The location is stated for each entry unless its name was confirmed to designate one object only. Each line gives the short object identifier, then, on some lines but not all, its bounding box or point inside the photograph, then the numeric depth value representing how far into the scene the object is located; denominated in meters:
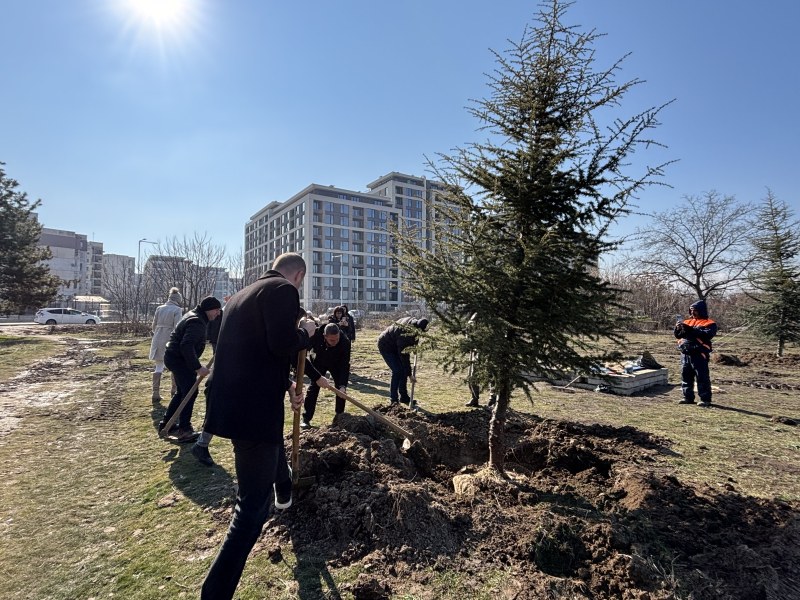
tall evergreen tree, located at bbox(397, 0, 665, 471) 3.76
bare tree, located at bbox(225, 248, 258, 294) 31.11
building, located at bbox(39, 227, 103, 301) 83.25
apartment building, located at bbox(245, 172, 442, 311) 82.00
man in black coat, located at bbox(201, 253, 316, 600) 2.46
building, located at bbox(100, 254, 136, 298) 29.48
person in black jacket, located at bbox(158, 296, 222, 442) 5.62
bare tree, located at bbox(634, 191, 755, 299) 29.28
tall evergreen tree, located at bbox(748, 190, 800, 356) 16.62
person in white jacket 7.51
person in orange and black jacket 8.49
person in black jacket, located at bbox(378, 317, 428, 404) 7.76
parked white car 37.03
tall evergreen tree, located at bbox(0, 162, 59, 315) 21.59
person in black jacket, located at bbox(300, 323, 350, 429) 6.54
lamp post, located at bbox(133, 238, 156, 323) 27.02
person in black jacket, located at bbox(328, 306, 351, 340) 9.27
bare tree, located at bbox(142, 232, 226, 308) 26.17
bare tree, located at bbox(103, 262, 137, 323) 27.95
